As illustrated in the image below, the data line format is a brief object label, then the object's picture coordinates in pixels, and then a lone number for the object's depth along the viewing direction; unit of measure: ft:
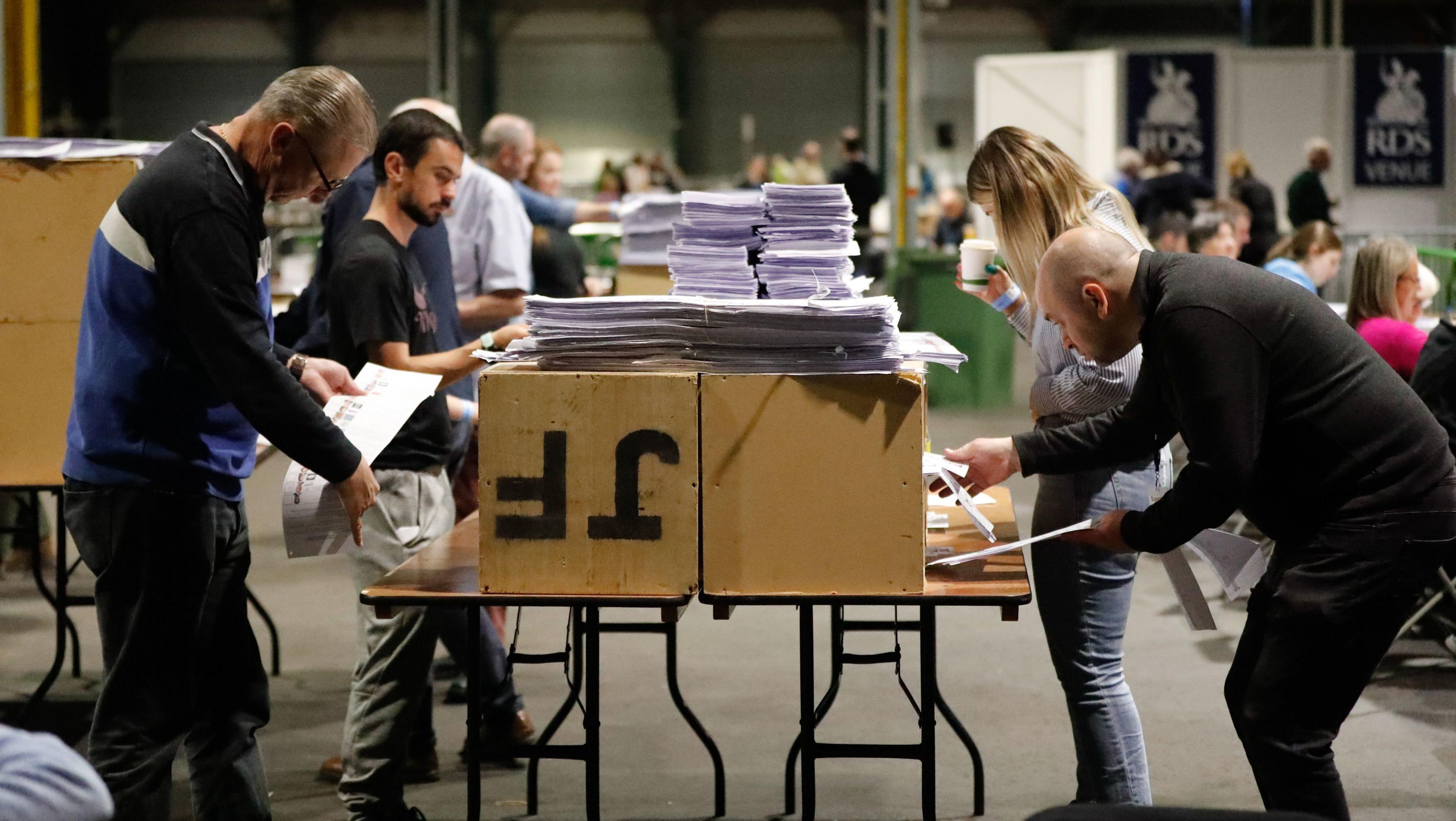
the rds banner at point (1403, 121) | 52.21
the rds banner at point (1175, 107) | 50.78
